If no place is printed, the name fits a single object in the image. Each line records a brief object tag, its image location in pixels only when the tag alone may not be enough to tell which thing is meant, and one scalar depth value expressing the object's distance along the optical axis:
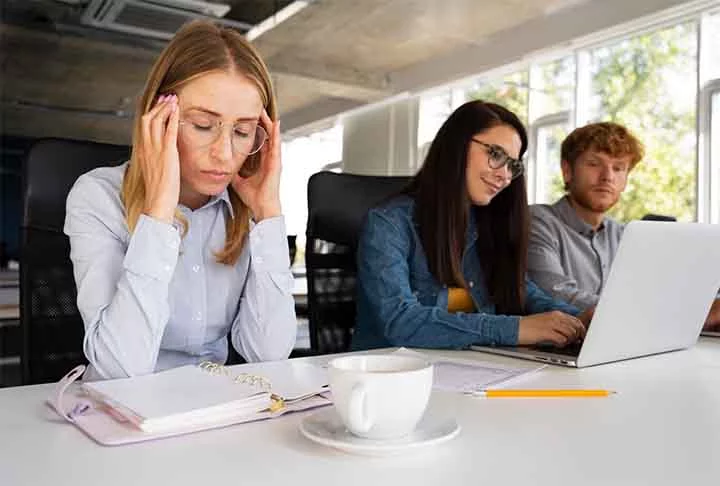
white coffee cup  0.59
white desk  0.56
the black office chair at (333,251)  1.81
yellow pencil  0.86
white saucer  0.60
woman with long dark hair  1.55
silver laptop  1.02
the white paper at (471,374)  0.90
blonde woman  0.99
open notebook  0.66
